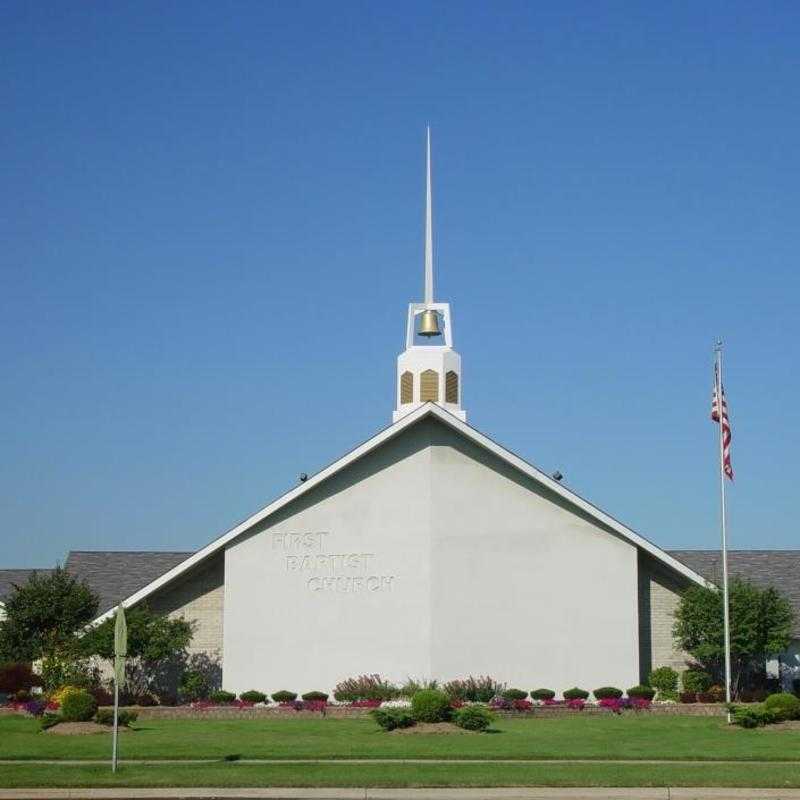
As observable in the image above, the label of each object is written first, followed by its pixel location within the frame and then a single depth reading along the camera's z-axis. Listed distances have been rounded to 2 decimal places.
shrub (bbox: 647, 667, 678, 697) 42.22
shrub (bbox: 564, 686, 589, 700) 40.91
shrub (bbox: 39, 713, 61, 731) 32.88
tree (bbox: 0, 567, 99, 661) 44.62
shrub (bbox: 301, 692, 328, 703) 41.25
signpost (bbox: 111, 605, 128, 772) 23.91
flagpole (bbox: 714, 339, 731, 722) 37.38
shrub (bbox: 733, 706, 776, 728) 33.38
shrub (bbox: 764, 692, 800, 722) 33.25
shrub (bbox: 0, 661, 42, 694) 42.62
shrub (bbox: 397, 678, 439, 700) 40.22
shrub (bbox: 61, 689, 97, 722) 32.47
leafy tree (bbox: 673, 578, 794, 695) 41.19
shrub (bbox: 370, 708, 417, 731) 31.56
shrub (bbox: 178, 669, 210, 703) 42.94
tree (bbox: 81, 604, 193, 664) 41.31
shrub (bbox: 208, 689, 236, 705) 40.88
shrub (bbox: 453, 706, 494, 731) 31.50
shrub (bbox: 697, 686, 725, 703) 41.12
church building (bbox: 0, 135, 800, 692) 41.97
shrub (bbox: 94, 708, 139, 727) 33.03
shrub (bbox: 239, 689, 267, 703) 41.25
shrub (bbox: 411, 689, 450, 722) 31.42
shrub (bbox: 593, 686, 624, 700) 40.94
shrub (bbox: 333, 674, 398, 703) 40.69
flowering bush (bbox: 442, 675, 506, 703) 40.59
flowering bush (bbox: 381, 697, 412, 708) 37.06
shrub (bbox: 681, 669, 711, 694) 42.44
